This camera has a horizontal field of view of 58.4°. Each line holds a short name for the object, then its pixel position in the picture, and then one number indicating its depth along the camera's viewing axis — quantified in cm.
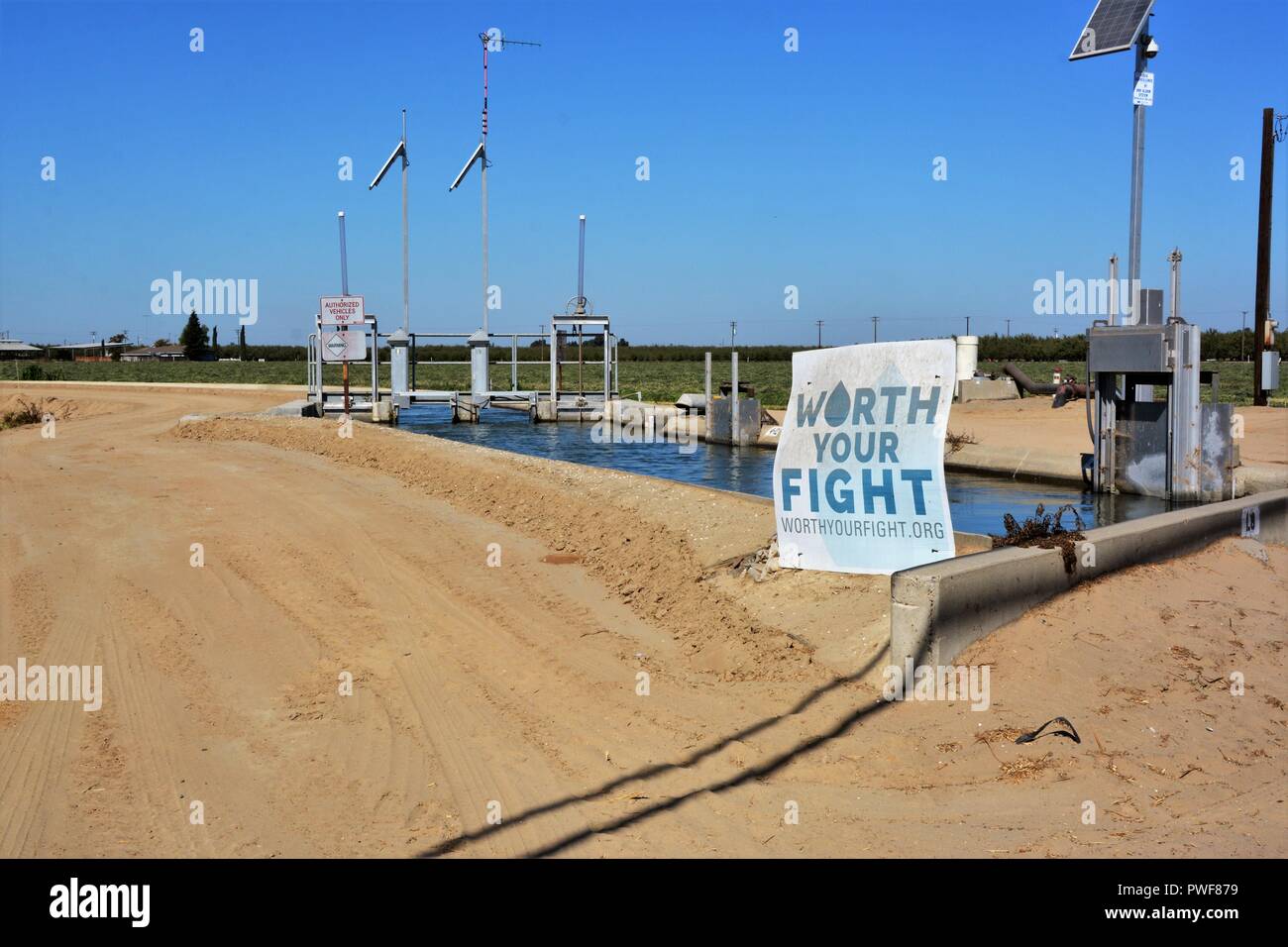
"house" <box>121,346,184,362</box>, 13950
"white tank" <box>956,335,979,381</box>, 1570
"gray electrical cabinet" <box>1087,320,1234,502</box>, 1430
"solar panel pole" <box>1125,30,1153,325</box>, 1470
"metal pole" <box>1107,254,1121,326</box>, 1540
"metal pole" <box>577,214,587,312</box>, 3418
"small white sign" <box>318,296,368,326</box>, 3045
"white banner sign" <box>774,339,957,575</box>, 779
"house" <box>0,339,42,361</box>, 12320
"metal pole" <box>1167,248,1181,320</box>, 1421
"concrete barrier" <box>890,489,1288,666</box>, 662
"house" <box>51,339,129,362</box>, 12767
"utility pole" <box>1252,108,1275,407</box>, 2773
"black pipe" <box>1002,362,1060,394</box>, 2285
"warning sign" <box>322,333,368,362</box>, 2998
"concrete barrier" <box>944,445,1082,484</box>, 1786
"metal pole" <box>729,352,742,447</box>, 2509
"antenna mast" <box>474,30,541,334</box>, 3562
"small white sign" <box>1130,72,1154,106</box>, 1466
